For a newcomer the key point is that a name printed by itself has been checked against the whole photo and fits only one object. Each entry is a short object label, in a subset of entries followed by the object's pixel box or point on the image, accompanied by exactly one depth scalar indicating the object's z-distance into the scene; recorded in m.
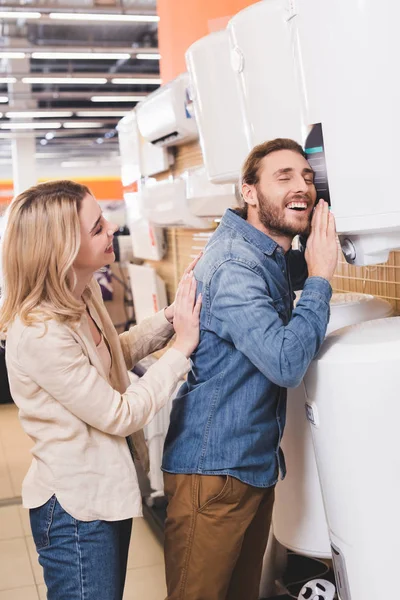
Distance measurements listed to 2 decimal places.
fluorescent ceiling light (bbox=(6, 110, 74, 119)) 15.48
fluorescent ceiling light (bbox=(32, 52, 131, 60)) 10.78
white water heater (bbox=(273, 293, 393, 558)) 1.93
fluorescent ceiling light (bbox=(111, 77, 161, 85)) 13.27
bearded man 1.61
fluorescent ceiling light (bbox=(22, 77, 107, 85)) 12.52
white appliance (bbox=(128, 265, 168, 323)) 4.69
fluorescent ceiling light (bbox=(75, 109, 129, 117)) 16.45
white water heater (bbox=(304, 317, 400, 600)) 1.49
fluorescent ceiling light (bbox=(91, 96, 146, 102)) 15.22
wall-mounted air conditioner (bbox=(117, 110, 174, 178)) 4.37
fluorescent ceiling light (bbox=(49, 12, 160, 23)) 8.36
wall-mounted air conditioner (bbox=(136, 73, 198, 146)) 3.55
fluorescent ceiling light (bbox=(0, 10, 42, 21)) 8.21
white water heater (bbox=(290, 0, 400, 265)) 1.40
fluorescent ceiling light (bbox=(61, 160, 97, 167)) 25.64
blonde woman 1.57
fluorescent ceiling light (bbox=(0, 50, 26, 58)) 10.75
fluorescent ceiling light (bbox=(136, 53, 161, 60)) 11.54
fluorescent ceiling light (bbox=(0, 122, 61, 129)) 17.16
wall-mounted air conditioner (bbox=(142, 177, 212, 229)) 3.62
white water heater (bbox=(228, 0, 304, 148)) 1.90
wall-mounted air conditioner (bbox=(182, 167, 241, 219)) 3.04
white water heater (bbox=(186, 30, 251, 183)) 2.42
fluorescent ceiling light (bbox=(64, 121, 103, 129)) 17.59
